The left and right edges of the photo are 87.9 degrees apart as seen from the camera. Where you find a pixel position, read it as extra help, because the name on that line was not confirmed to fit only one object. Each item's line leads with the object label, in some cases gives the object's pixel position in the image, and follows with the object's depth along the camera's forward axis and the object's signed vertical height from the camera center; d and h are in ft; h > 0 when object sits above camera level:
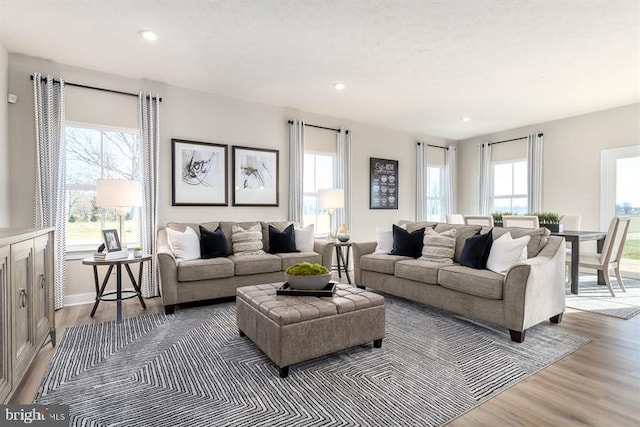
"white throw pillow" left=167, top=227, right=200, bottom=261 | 12.36 -1.35
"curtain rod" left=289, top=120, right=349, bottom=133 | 17.40 +4.60
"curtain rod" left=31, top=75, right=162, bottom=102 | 12.25 +4.66
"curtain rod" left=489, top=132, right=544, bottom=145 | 20.01 +4.55
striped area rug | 5.78 -3.55
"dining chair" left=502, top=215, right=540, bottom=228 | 14.64 -0.53
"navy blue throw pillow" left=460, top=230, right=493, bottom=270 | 10.59 -1.36
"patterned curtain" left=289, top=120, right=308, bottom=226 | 17.29 +2.09
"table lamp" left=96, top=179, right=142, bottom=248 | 10.77 +0.51
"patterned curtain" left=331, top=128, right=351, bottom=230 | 19.06 +2.08
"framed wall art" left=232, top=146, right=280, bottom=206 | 15.96 +1.61
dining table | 13.52 -1.59
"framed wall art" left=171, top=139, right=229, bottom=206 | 14.46 +1.61
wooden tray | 8.24 -2.07
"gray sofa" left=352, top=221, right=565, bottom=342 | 8.86 -2.30
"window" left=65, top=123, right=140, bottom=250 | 12.74 +1.48
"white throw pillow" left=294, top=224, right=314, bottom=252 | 14.97 -1.40
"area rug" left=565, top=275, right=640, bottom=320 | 11.49 -3.50
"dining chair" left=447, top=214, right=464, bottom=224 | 20.11 -0.59
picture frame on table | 11.00 -1.05
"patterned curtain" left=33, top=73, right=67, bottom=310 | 11.59 +1.57
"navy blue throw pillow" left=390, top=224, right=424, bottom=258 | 13.15 -1.34
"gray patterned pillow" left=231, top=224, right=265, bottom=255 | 13.55 -1.33
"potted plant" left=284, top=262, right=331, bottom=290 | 8.25 -1.69
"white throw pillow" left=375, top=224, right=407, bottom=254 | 14.06 -1.36
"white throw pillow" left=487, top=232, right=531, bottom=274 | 9.95 -1.34
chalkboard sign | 20.79 +1.65
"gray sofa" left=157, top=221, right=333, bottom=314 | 11.27 -2.25
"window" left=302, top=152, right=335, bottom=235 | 18.58 +1.45
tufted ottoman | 6.94 -2.57
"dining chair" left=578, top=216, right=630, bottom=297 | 13.33 -1.78
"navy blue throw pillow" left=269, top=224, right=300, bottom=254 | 14.37 -1.43
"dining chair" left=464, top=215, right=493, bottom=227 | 16.33 -0.55
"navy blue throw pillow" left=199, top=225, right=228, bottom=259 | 12.73 -1.37
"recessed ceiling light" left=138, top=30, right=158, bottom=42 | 9.82 +5.24
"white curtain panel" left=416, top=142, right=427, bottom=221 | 22.80 +1.95
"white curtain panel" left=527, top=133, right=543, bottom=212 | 20.02 +2.33
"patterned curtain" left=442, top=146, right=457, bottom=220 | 24.34 +2.00
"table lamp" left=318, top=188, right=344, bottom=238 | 16.61 +0.51
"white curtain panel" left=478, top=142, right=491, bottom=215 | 22.88 +2.03
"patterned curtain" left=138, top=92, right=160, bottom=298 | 13.48 +1.06
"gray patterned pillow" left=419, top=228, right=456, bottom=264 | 12.00 -1.39
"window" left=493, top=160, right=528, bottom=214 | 21.34 +1.51
